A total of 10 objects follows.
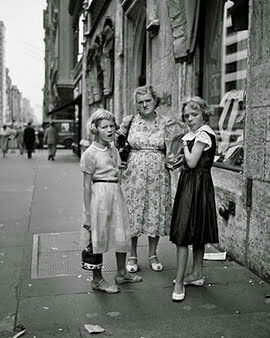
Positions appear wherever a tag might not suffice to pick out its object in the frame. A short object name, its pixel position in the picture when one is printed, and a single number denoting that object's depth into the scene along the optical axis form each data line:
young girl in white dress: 4.30
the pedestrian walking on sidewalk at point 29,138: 24.84
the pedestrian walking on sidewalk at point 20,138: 30.09
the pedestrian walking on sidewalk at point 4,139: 27.21
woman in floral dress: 4.94
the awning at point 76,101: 24.48
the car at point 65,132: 37.50
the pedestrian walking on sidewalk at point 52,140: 23.66
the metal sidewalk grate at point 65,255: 5.17
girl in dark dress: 4.25
